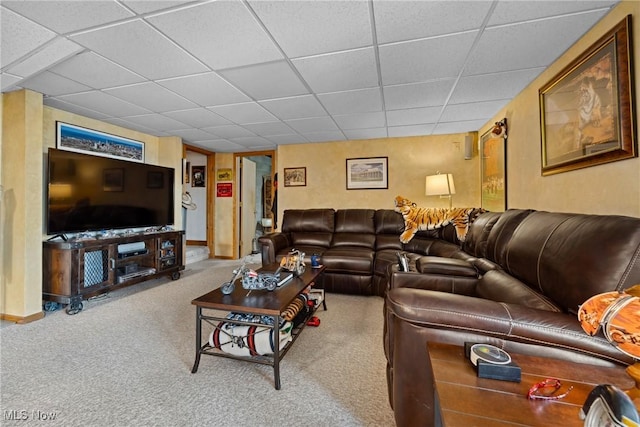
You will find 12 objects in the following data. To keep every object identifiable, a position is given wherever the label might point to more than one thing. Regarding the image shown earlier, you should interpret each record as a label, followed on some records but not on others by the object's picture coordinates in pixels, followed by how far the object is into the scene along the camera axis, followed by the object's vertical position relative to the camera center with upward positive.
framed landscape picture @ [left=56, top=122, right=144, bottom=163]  3.21 +0.97
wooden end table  0.69 -0.51
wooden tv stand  2.76 -0.55
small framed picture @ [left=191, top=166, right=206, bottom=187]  6.05 +0.89
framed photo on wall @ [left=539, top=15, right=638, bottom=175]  1.44 +0.65
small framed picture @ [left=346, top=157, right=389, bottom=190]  4.45 +0.69
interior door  5.72 +0.21
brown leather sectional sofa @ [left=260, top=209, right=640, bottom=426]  0.99 -0.39
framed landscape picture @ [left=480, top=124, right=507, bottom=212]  3.05 +0.53
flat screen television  2.82 +0.29
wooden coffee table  1.62 -0.55
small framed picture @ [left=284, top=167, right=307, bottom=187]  4.82 +0.69
